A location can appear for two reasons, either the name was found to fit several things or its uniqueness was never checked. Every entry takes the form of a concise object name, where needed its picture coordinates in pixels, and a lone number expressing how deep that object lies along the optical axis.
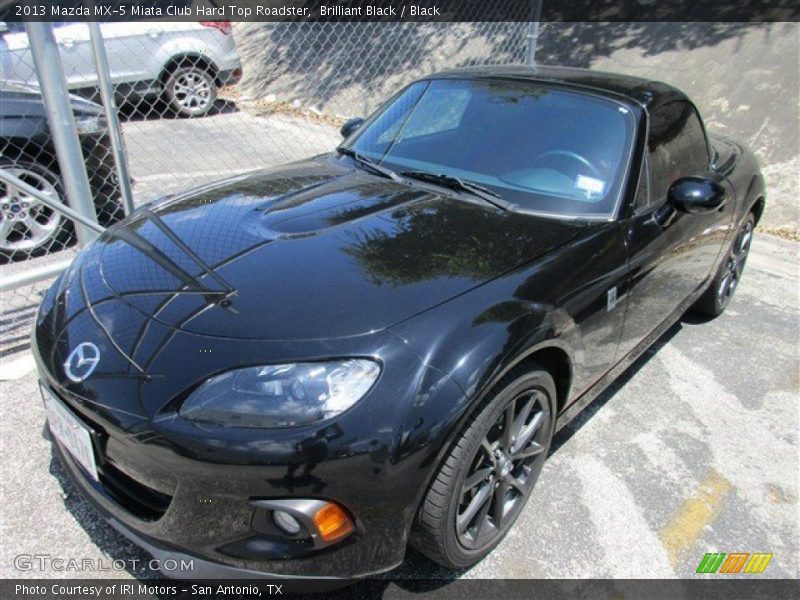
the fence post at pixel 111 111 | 2.99
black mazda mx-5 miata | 1.53
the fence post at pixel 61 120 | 2.87
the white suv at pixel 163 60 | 6.57
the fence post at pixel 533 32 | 6.07
